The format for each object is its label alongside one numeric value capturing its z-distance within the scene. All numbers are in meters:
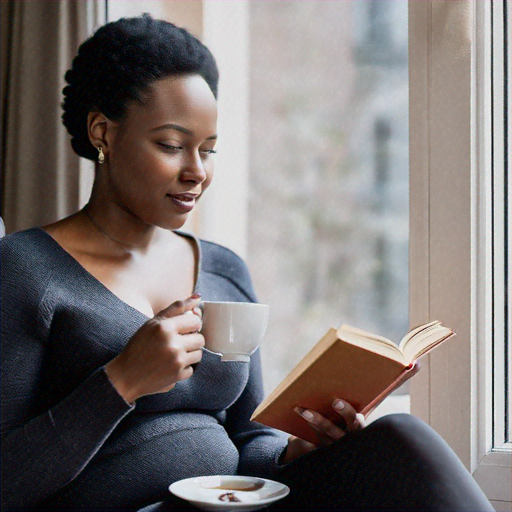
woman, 0.97
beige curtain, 1.72
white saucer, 0.88
